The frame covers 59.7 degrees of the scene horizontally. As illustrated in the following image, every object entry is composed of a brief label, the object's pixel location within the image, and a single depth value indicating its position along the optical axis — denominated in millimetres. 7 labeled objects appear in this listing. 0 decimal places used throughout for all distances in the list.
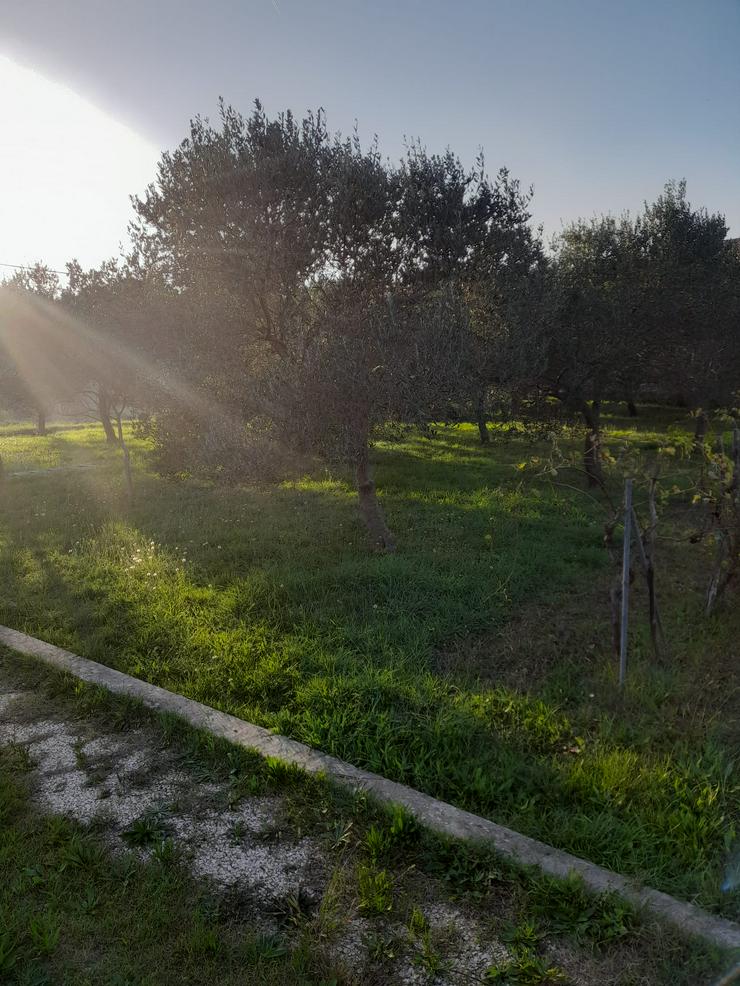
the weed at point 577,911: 2759
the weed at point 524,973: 2549
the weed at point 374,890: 2936
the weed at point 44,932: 2740
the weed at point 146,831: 3416
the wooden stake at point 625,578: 4969
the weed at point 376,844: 3287
